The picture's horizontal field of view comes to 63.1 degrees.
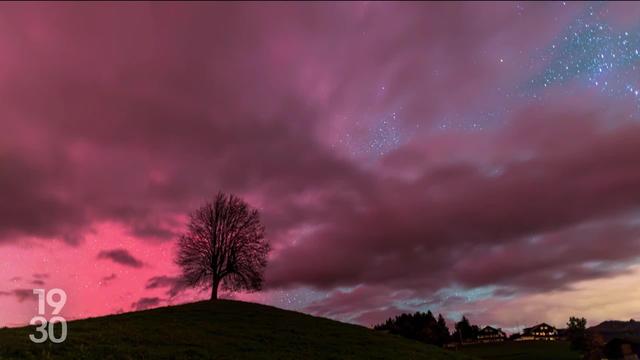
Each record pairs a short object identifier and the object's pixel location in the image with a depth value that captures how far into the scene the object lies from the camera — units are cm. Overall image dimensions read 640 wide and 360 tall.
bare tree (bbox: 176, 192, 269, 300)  7225
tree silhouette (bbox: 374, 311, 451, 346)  16738
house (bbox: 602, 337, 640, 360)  11000
